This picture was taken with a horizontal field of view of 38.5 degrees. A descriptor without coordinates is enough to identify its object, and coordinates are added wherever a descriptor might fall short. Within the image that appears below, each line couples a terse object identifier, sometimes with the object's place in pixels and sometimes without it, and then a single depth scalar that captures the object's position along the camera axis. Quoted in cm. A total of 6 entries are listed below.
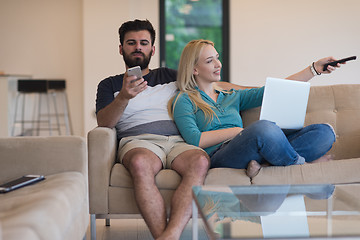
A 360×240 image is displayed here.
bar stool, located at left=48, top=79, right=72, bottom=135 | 722
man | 238
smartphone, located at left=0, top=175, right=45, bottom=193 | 208
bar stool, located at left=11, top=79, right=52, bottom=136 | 687
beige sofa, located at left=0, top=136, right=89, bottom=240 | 149
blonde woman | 254
